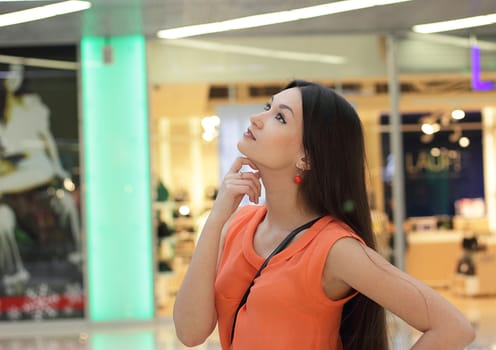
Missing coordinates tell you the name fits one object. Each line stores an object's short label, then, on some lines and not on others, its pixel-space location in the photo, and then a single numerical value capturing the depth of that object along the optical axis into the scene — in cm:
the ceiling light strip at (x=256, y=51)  959
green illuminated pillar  961
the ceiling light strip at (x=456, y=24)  900
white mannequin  953
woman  159
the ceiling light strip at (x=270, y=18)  816
